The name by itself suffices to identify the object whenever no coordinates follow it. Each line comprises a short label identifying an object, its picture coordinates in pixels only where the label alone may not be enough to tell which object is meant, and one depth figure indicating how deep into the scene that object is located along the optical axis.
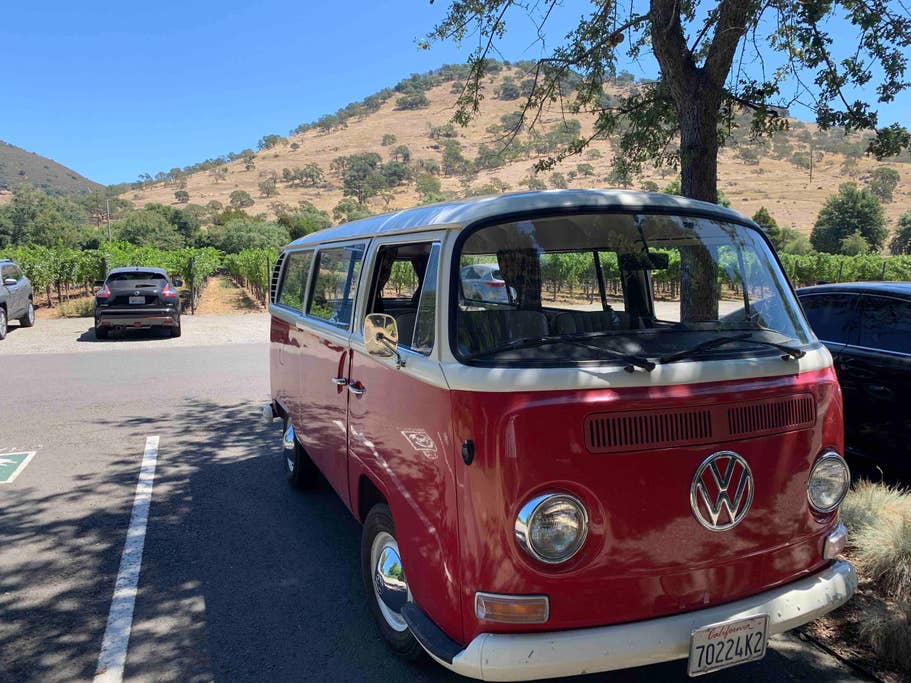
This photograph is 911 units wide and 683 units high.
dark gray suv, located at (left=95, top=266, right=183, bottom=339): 15.00
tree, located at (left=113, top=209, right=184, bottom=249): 58.22
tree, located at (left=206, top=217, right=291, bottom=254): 55.94
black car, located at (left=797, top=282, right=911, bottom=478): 4.81
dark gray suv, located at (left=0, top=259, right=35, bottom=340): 15.26
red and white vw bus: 2.27
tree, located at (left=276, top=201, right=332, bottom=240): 68.44
